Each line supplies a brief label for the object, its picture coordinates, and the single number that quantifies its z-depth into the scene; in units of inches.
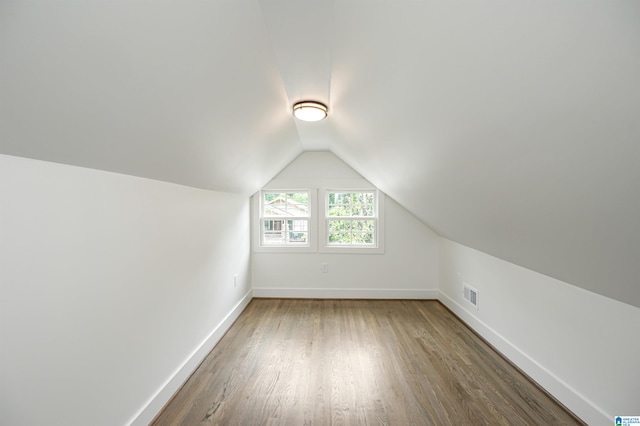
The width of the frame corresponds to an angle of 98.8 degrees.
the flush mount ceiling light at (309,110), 76.0
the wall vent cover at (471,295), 118.7
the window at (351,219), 162.4
